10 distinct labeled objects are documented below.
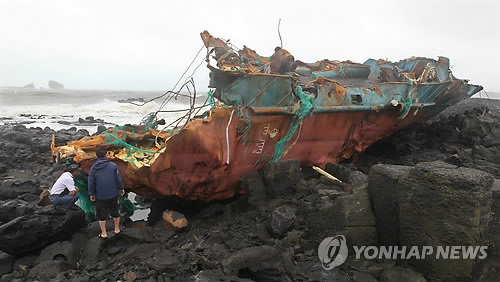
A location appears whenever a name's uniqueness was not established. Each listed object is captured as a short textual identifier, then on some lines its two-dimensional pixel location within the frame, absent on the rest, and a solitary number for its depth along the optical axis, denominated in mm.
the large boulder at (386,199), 3820
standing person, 4684
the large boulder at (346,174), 5441
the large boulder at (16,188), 6714
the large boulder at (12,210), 5172
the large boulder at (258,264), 3695
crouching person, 5074
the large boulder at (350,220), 4004
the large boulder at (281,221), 4439
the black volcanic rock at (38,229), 4391
